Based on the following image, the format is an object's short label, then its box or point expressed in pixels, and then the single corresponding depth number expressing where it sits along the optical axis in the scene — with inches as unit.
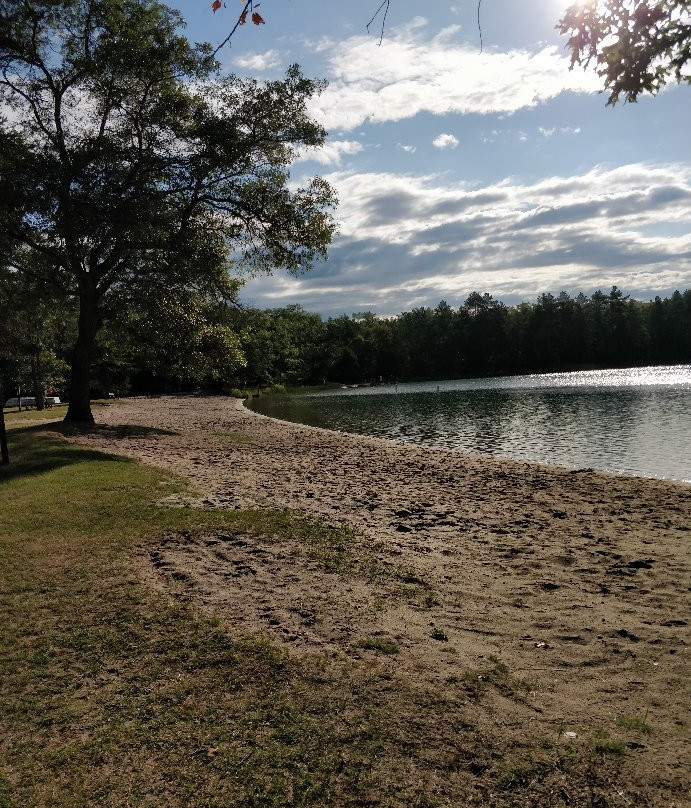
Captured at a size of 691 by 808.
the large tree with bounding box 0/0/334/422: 721.6
